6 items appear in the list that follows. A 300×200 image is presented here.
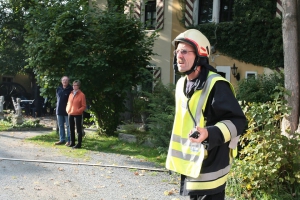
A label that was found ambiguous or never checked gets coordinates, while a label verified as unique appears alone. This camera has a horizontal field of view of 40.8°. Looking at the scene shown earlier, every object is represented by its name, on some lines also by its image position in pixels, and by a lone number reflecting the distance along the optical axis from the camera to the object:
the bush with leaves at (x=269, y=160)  5.09
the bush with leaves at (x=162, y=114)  8.40
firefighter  2.71
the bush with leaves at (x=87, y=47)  10.73
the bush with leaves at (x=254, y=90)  8.43
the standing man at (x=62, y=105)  10.38
